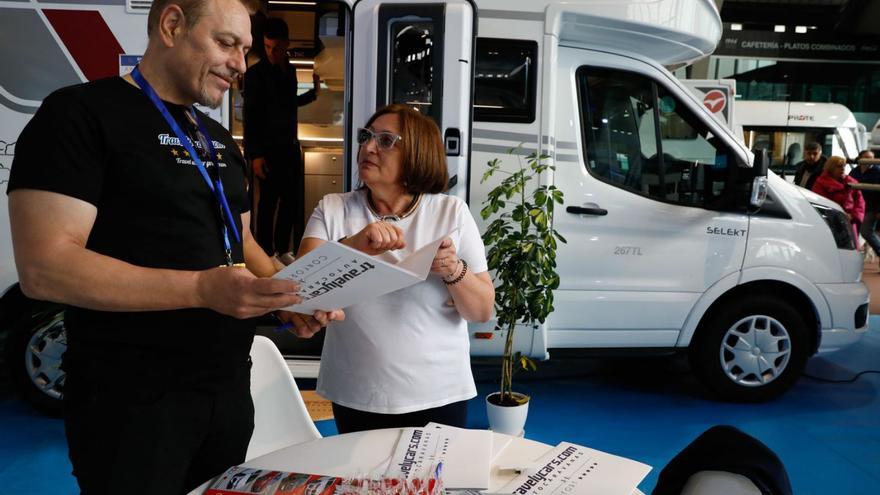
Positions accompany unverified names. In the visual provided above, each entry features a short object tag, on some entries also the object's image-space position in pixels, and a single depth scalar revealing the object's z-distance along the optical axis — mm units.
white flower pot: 3301
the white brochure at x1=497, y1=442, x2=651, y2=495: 1254
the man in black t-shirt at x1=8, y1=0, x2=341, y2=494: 1097
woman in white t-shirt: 1709
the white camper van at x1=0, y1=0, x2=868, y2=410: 3316
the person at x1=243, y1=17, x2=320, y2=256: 4812
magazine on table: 1199
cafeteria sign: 14430
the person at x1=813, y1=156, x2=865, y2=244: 7414
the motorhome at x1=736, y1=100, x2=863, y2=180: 11008
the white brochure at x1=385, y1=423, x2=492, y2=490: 1272
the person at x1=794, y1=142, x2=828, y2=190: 8508
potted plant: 3252
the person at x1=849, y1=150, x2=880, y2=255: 8109
